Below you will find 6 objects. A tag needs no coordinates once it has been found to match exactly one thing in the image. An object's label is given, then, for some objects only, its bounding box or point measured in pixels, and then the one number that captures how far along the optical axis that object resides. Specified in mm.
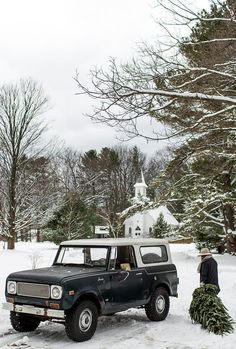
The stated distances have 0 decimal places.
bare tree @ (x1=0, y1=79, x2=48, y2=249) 31016
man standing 9875
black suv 7855
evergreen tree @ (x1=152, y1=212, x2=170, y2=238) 40812
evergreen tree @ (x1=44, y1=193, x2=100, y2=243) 37250
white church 56888
